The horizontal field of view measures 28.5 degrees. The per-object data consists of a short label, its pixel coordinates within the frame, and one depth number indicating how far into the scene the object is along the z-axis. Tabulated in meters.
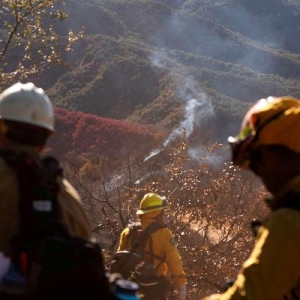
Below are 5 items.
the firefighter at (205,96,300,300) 1.84
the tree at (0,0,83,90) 7.41
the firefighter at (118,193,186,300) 5.73
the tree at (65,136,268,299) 8.08
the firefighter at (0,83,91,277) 2.43
